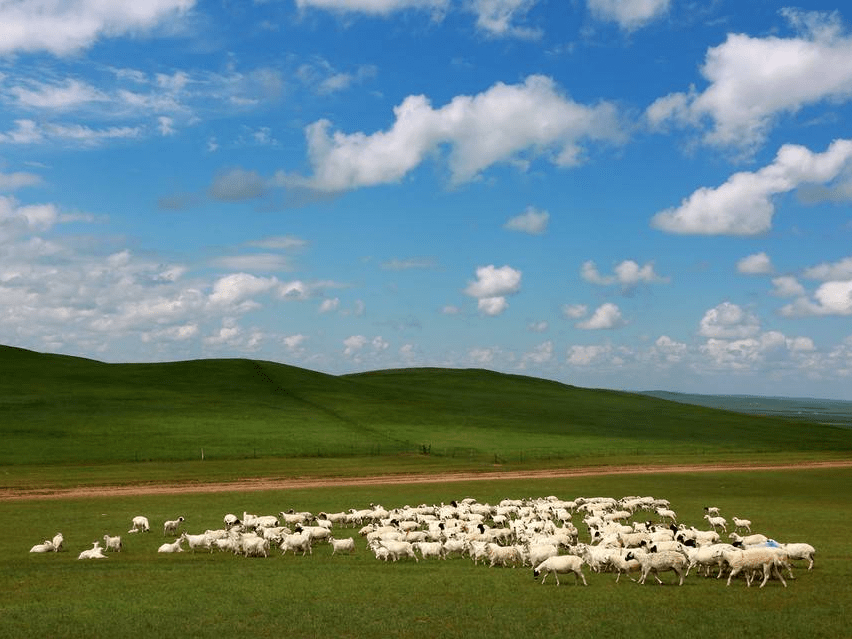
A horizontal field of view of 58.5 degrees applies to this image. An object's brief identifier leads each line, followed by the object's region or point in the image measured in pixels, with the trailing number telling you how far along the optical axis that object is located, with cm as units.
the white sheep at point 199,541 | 2773
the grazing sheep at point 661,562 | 2162
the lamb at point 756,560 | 2106
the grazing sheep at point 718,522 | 3228
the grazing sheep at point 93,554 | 2612
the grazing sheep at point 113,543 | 2770
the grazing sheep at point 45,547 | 2742
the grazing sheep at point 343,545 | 2772
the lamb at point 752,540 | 2453
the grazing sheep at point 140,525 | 3262
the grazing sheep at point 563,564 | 2158
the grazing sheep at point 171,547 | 2758
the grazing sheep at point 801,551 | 2264
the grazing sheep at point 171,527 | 3114
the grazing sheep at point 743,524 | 3155
